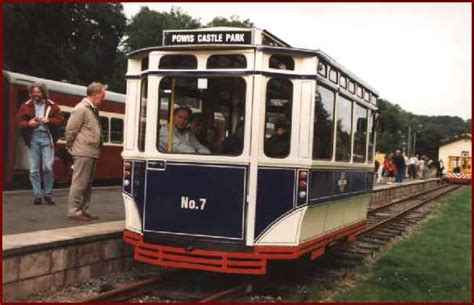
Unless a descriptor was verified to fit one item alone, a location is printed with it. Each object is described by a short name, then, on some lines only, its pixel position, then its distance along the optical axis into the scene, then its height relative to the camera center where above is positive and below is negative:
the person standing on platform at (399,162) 32.81 +0.08
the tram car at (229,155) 7.25 +0.01
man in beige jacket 8.88 +0.04
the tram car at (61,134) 14.09 +0.36
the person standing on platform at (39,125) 10.16 +0.33
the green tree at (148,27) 57.09 +10.49
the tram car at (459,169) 52.41 -0.19
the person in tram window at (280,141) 7.35 +0.18
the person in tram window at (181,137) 7.55 +0.19
